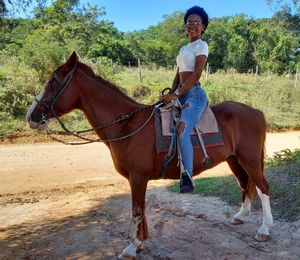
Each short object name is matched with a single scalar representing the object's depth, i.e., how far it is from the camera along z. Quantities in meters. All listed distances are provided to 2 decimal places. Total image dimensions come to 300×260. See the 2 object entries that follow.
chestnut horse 4.50
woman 4.59
